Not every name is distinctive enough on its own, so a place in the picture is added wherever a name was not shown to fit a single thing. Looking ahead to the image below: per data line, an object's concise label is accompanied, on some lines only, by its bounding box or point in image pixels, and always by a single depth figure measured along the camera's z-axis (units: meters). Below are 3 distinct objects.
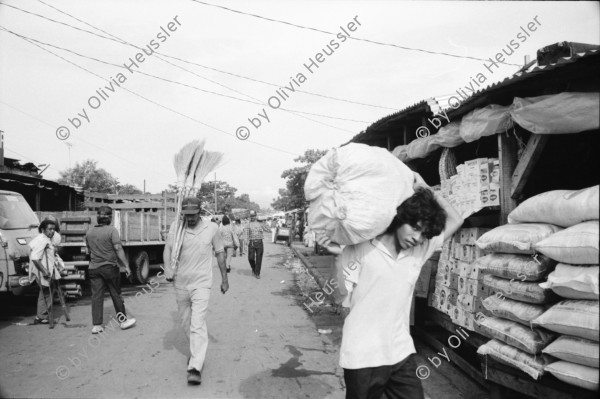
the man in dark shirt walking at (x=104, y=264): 6.43
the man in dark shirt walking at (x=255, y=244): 12.41
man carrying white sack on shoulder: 2.32
